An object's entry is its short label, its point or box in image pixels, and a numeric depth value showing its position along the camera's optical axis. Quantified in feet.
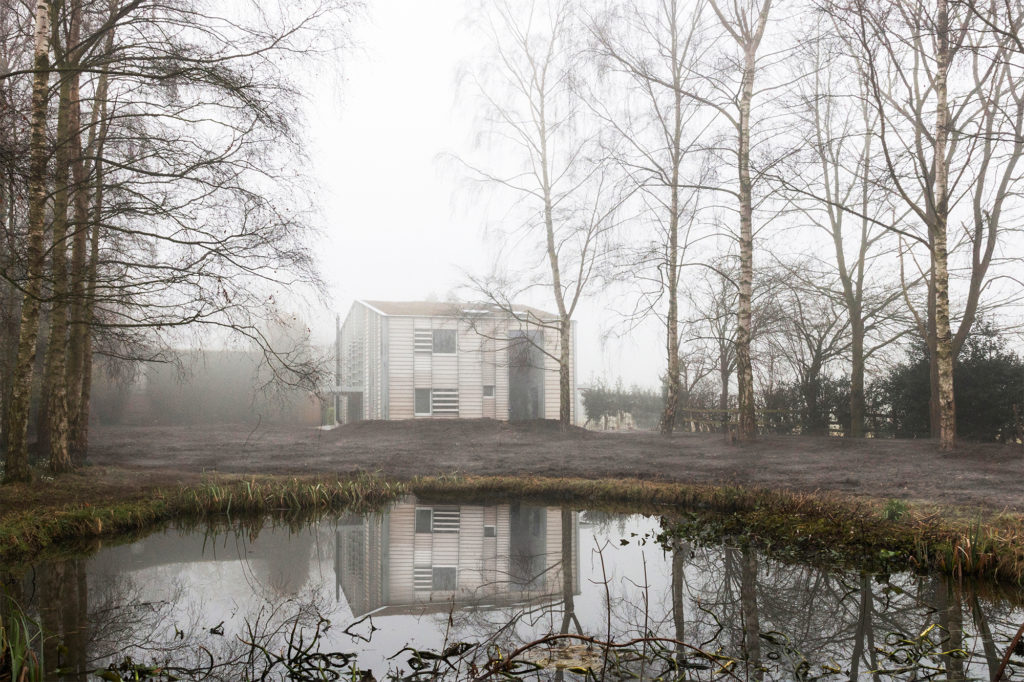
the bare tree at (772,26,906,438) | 53.72
